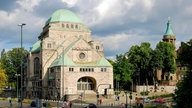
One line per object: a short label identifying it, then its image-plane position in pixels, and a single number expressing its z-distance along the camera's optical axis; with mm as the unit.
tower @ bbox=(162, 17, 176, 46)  133625
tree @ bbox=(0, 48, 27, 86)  133375
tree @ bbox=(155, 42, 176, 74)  114688
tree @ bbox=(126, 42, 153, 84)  113312
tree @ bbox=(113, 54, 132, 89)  113312
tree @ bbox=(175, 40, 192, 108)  39906
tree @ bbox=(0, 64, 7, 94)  99819
